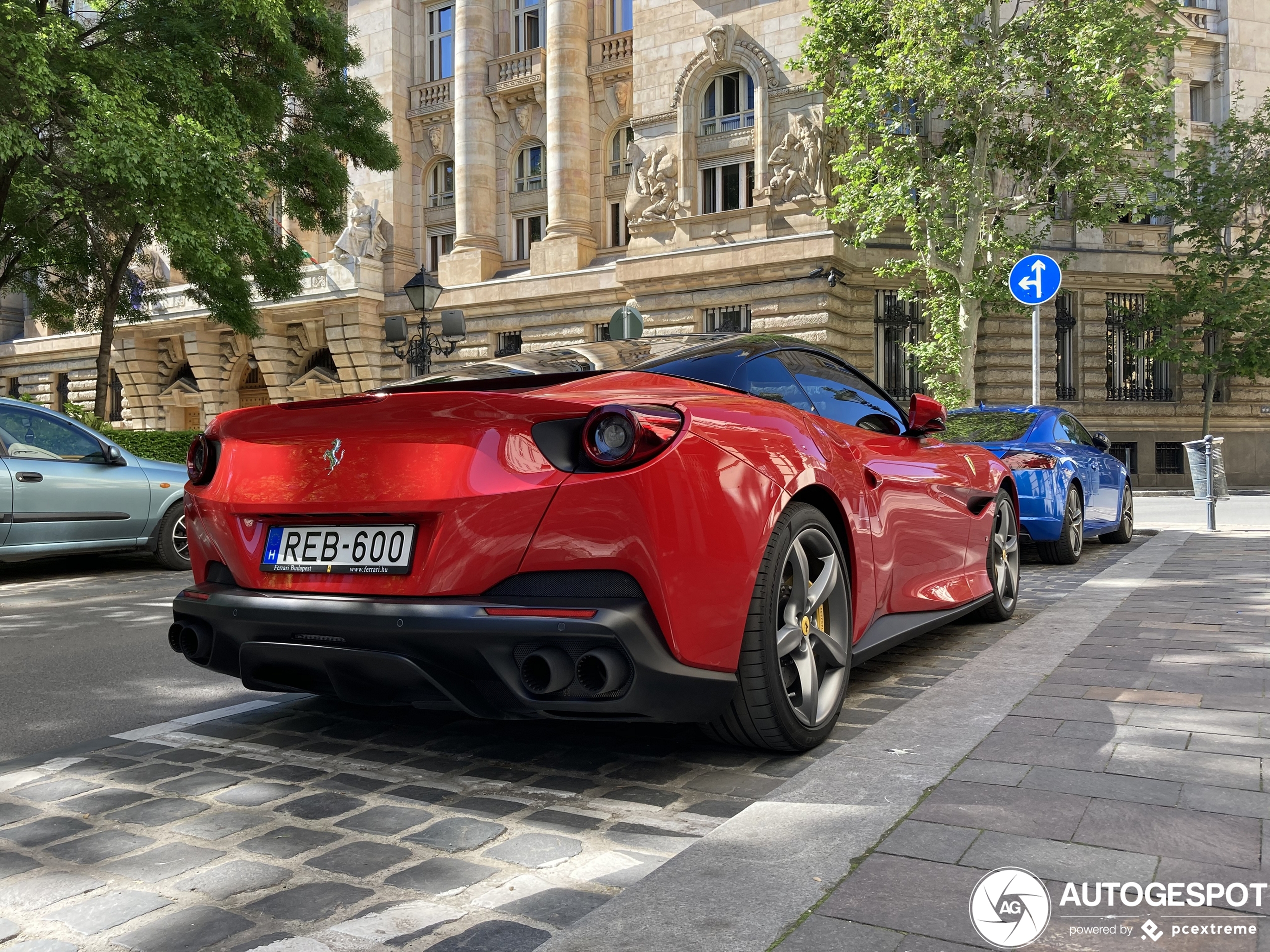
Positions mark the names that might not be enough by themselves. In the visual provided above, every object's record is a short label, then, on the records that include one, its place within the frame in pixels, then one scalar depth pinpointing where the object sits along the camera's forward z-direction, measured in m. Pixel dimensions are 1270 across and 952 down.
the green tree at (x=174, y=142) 12.00
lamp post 16.12
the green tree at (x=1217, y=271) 26.95
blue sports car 8.59
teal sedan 8.49
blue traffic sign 11.74
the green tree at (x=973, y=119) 18.86
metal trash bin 12.76
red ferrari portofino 2.61
